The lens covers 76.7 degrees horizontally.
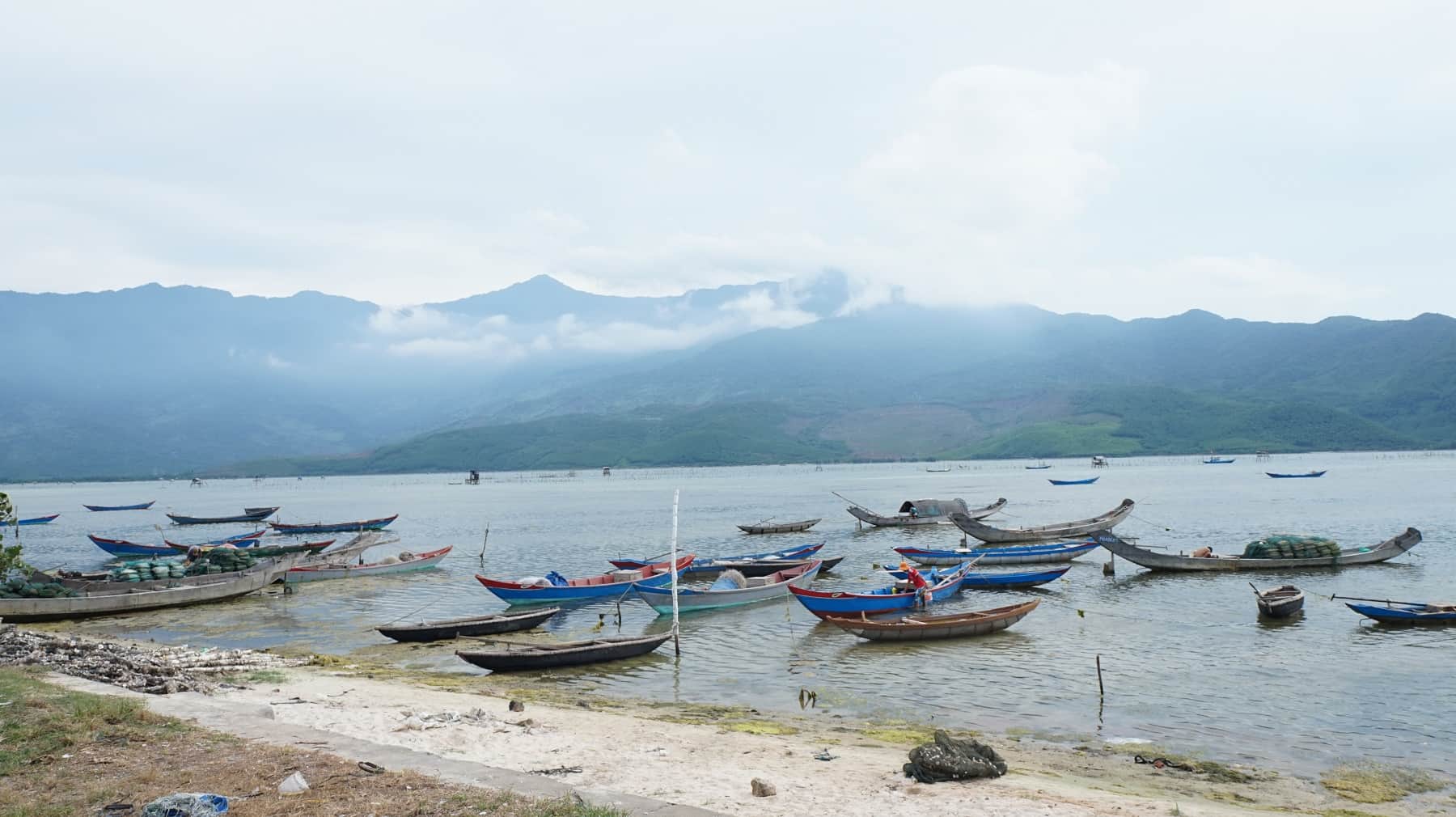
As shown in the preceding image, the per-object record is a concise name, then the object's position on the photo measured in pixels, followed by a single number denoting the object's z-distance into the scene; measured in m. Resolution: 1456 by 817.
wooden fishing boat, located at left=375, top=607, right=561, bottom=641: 30.69
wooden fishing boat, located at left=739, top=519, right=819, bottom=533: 74.88
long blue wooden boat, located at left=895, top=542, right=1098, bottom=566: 48.72
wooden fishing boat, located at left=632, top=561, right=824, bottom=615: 34.62
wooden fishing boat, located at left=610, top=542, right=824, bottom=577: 42.38
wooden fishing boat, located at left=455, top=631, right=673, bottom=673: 25.36
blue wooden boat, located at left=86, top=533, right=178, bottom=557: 68.62
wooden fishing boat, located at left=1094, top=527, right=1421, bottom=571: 42.28
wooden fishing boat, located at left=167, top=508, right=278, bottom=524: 109.38
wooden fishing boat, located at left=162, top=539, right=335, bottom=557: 61.38
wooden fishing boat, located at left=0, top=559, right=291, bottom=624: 36.62
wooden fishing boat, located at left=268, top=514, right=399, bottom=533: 91.79
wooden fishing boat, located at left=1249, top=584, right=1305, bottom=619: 30.88
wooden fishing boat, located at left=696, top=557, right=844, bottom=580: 42.28
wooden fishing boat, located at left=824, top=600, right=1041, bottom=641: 28.09
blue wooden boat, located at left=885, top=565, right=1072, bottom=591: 40.31
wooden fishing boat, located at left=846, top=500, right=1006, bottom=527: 78.79
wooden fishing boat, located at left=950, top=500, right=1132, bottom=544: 56.19
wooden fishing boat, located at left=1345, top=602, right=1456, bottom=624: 28.28
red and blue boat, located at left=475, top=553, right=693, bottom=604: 37.91
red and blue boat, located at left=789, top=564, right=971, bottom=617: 30.94
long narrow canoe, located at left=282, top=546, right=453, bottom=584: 48.78
